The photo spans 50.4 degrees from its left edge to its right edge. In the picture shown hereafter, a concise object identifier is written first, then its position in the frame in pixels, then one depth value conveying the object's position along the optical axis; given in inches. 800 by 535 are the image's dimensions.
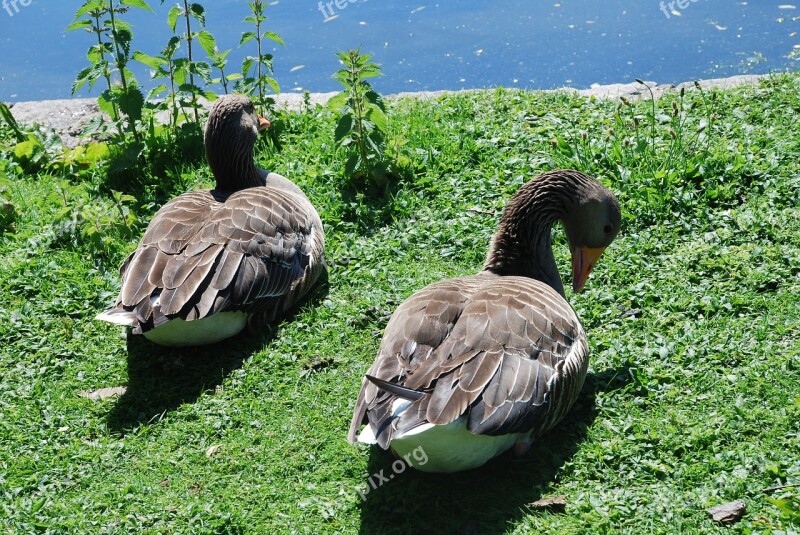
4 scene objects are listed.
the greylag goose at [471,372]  158.6
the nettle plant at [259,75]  317.1
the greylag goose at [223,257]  210.8
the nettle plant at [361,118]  284.7
